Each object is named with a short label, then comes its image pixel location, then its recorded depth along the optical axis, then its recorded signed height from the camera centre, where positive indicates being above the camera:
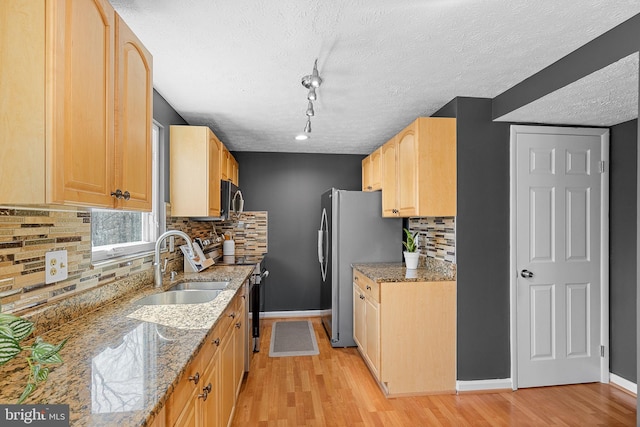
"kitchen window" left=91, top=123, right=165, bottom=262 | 1.94 -0.09
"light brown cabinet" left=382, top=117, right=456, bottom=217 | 2.66 +0.38
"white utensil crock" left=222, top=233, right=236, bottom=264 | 4.36 -0.42
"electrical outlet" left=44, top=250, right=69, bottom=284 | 1.39 -0.22
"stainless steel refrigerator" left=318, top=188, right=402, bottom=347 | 3.62 -0.29
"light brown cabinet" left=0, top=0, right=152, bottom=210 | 0.95 +0.33
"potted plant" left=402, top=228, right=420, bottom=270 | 3.08 -0.36
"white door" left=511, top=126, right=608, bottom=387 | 2.74 -0.30
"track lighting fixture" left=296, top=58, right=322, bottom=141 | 2.04 +0.82
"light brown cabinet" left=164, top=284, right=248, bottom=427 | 1.15 -0.72
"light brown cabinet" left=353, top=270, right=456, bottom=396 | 2.64 -0.94
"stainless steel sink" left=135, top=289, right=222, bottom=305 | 2.24 -0.55
